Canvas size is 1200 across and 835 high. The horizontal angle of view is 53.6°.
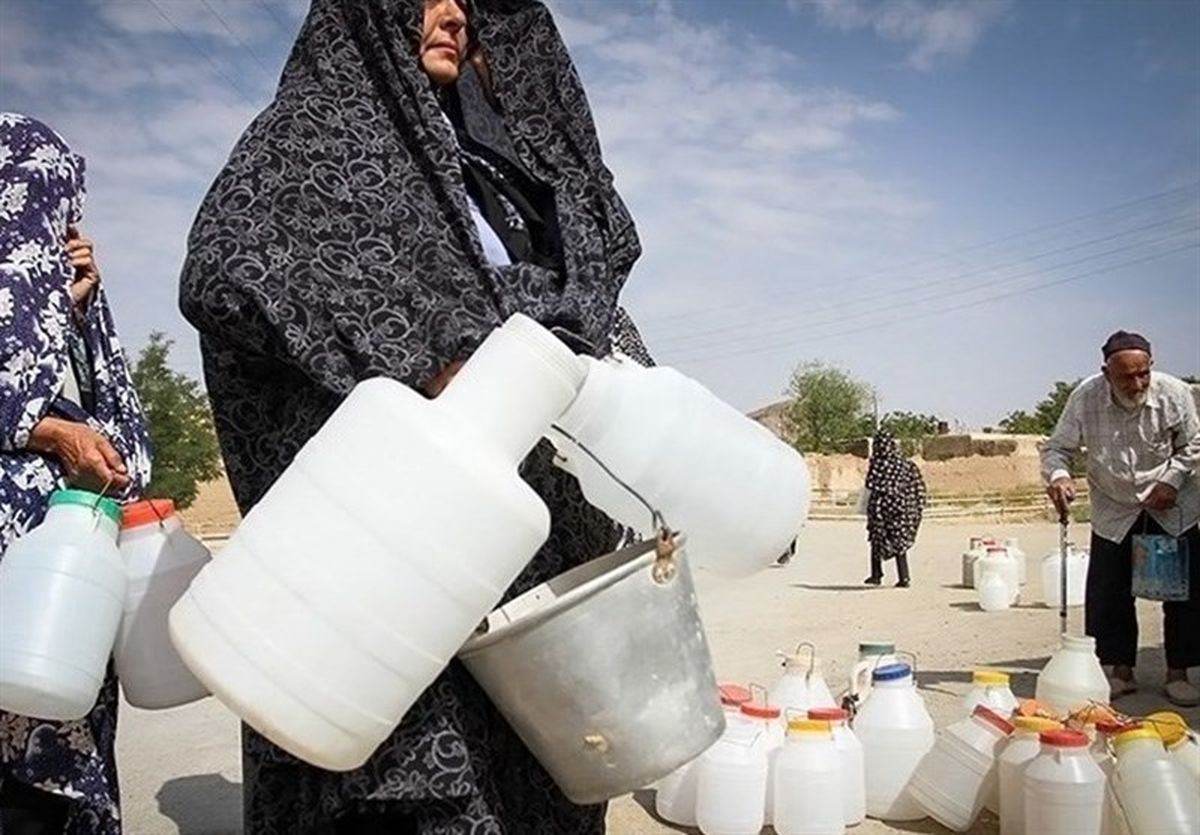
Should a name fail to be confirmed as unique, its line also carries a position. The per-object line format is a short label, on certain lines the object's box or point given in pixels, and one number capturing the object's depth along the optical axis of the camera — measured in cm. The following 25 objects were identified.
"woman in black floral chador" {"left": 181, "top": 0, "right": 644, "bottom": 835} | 133
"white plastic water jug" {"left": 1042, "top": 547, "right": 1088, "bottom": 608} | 804
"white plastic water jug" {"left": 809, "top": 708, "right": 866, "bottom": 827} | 319
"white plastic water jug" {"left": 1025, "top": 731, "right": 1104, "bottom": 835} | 278
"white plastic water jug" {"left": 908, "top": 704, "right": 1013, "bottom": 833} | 318
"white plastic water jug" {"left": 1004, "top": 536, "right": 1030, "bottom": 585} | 878
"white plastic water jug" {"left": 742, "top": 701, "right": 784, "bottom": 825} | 323
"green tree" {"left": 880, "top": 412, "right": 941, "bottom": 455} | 5075
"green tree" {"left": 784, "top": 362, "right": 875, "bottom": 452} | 5538
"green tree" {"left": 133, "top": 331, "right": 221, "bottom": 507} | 2399
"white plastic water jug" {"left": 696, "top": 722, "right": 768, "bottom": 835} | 315
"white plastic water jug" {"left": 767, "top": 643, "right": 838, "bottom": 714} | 368
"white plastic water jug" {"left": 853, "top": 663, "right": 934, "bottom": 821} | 333
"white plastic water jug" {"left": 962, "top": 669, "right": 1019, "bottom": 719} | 350
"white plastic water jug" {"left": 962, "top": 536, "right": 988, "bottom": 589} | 962
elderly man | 481
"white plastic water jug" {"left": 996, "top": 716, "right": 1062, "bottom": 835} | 303
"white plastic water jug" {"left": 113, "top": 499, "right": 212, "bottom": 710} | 162
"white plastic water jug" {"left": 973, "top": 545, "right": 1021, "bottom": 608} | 827
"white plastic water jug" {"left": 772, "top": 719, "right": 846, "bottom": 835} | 309
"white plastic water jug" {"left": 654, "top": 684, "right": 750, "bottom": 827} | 329
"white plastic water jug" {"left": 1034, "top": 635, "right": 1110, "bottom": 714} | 391
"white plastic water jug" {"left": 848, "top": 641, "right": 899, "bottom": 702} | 387
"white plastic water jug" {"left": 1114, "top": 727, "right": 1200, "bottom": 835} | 259
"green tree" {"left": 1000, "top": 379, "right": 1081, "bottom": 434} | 4662
